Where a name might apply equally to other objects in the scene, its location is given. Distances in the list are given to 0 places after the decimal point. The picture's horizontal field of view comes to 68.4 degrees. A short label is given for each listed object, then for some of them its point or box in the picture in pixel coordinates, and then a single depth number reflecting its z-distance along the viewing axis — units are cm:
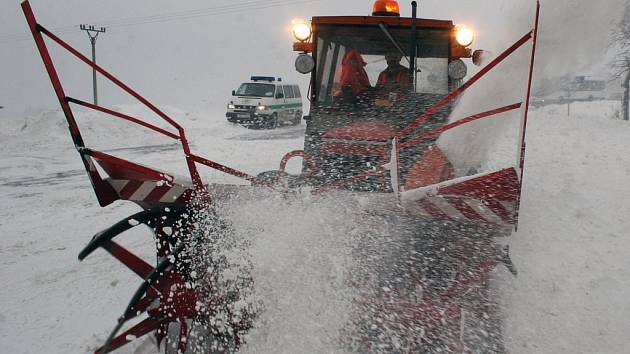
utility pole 2662
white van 1820
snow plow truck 227
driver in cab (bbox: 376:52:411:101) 387
